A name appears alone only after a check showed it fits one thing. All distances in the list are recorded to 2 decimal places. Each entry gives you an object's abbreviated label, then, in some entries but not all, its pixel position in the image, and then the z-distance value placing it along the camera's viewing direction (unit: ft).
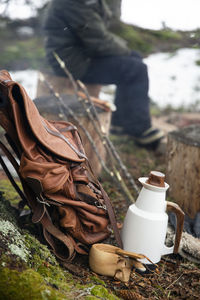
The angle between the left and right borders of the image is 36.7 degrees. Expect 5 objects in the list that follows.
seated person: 12.80
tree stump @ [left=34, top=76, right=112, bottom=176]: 11.00
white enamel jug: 5.87
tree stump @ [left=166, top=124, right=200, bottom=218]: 9.86
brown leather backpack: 5.11
